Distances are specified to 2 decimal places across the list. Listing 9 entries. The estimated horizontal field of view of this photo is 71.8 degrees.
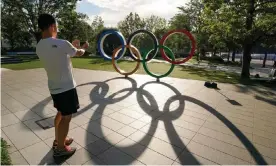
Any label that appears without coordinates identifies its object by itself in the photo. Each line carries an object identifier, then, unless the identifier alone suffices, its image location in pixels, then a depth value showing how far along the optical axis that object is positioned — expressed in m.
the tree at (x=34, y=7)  30.18
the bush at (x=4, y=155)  3.20
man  2.89
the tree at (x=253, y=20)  12.94
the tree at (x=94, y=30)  39.81
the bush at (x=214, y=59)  35.31
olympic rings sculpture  9.74
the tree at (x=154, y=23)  47.31
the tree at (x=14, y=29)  32.00
